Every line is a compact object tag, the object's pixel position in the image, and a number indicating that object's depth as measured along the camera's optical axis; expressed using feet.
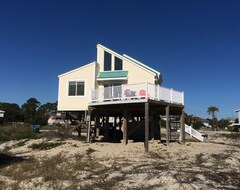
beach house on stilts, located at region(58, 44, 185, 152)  40.26
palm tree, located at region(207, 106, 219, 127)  222.20
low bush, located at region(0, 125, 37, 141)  55.44
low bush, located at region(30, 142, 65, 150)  39.00
